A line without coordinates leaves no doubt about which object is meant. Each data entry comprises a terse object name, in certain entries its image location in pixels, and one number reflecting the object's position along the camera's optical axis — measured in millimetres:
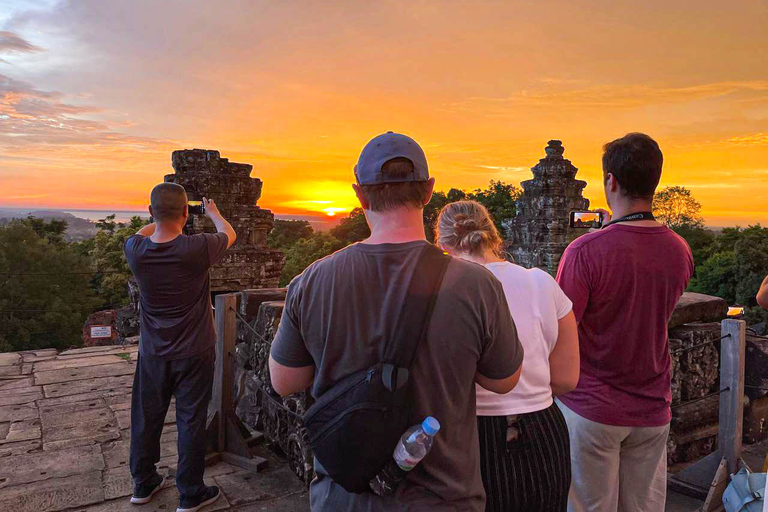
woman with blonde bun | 1766
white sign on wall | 11539
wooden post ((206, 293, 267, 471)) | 3729
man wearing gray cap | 1400
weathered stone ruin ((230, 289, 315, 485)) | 3477
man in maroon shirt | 2100
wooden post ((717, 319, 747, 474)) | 3146
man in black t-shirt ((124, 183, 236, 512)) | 3002
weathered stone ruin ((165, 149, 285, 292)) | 8820
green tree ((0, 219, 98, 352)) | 28797
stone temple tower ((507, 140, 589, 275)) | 12844
